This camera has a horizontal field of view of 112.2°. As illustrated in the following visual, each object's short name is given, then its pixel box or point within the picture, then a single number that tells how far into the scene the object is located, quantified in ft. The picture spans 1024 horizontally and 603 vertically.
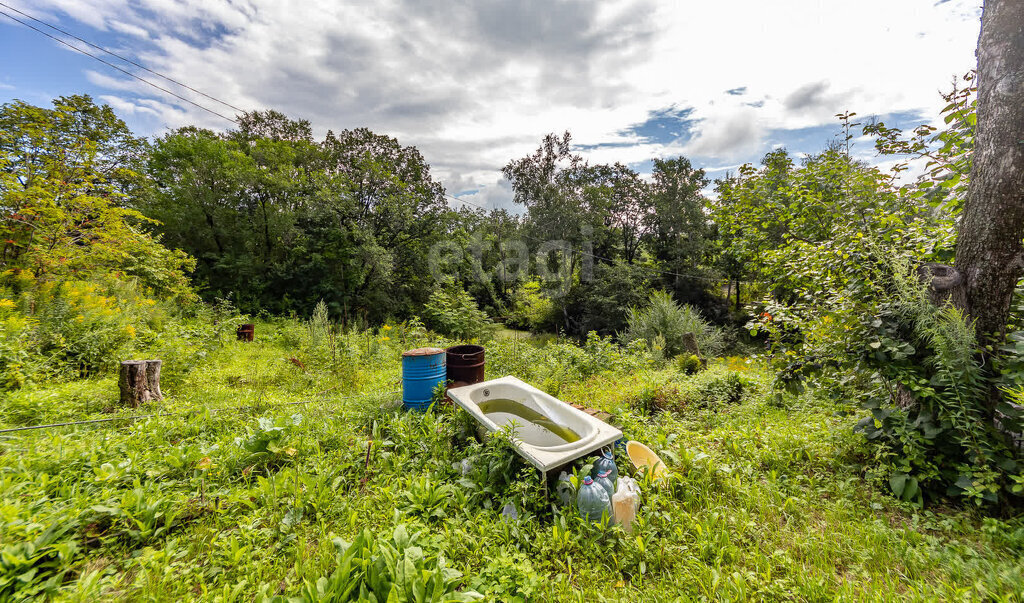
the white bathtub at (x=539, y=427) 7.32
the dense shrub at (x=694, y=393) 12.55
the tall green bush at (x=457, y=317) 31.83
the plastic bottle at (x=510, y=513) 6.65
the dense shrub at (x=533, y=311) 51.01
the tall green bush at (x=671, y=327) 30.48
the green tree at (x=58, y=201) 14.74
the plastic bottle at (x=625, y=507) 6.57
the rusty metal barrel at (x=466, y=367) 12.18
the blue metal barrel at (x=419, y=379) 11.20
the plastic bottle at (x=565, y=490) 7.12
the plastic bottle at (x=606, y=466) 7.36
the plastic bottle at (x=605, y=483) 6.96
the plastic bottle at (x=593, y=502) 6.63
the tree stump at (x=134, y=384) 10.59
